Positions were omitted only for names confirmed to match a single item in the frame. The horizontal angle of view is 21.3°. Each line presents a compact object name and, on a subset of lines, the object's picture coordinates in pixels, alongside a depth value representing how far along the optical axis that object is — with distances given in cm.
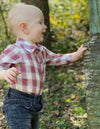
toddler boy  232
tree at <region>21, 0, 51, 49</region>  440
